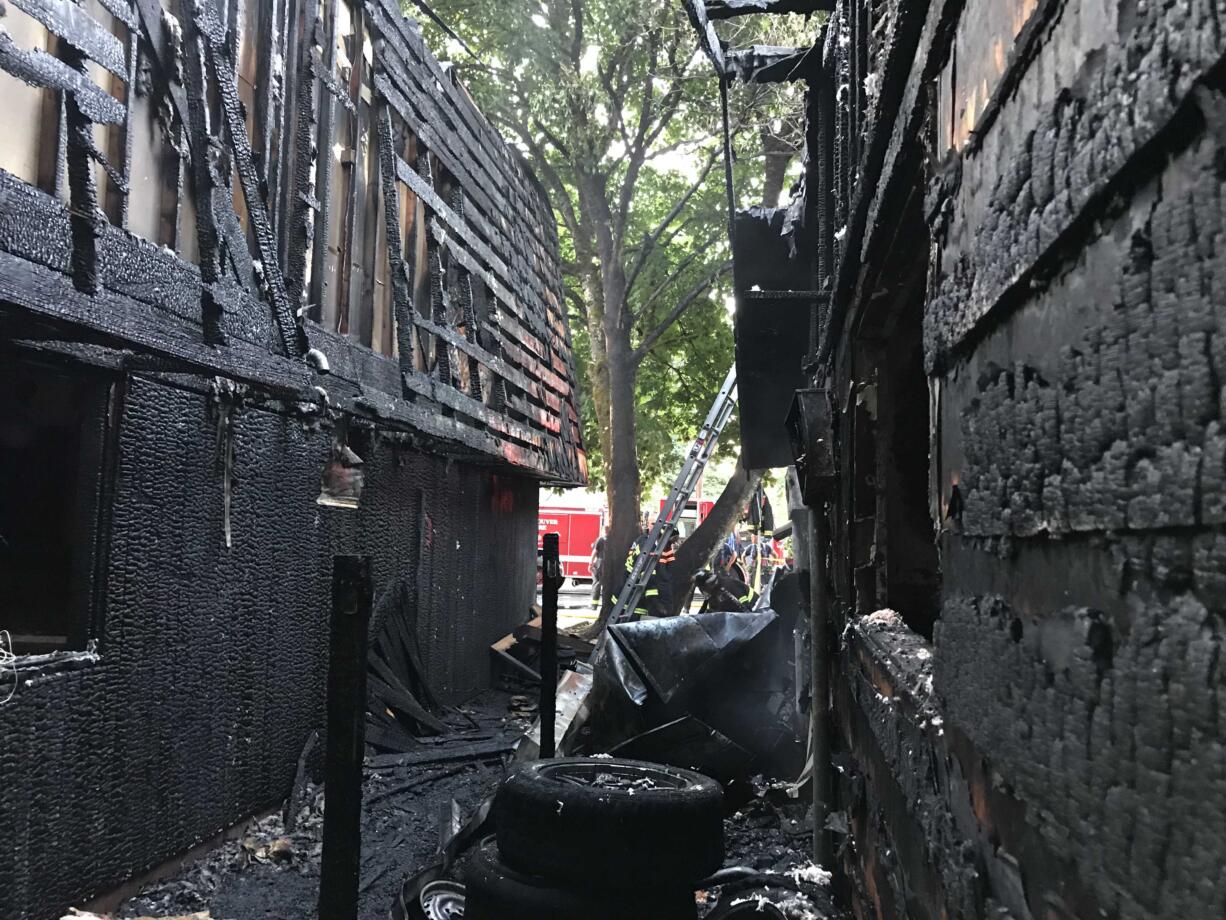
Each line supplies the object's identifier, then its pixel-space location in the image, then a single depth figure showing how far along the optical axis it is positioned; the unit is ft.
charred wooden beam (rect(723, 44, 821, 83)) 19.65
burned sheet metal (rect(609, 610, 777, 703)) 22.59
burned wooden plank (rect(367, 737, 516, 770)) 23.31
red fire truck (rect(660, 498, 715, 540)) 98.04
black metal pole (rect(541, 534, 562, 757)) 20.70
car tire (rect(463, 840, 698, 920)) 12.16
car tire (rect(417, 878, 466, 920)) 14.21
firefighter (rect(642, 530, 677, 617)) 49.70
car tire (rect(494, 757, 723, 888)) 12.37
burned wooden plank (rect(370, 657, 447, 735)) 25.75
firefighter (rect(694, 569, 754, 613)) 43.37
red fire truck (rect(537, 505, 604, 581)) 98.58
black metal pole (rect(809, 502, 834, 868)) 15.37
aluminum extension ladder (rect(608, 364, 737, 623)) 46.98
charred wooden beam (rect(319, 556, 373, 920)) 10.23
